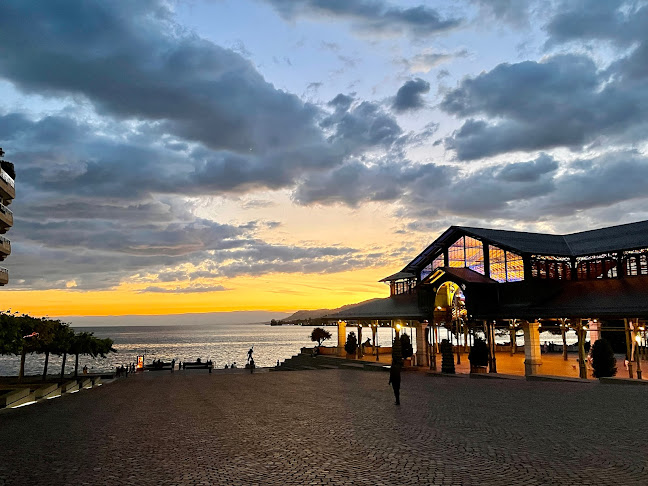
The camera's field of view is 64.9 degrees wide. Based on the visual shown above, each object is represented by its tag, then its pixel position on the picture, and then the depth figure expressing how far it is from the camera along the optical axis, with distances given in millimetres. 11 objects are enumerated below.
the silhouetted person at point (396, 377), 19172
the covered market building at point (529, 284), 27844
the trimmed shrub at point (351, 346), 46156
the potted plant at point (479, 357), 30359
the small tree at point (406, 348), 40719
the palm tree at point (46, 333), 45284
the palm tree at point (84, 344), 54031
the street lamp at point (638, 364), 23758
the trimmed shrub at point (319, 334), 59219
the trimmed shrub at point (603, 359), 25078
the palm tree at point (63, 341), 52406
